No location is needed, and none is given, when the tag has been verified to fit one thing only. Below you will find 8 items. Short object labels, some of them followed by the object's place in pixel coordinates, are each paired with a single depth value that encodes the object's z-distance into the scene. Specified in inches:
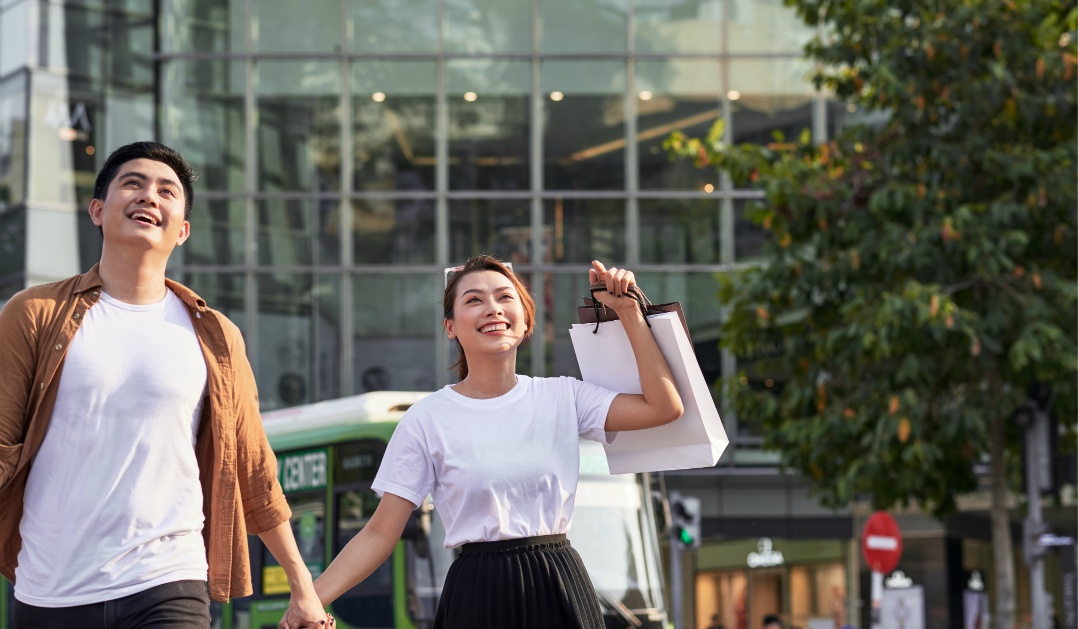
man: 147.5
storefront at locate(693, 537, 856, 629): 1097.4
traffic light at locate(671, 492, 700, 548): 566.9
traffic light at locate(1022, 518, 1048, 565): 581.6
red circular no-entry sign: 709.3
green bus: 488.7
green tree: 568.1
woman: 152.9
